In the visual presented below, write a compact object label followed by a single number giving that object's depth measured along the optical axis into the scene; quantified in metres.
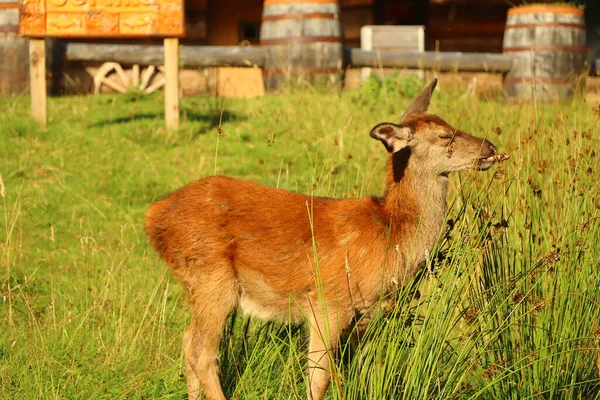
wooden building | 14.54
